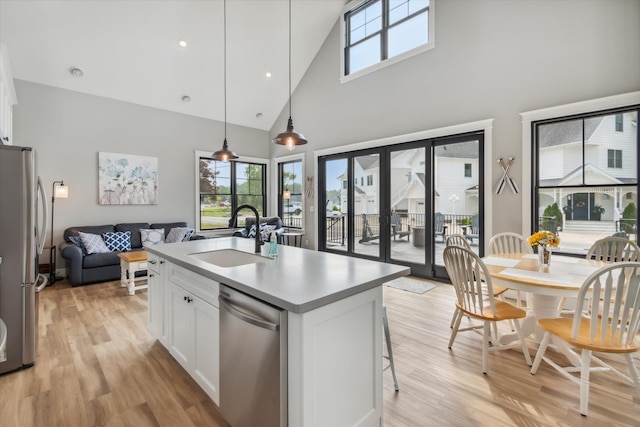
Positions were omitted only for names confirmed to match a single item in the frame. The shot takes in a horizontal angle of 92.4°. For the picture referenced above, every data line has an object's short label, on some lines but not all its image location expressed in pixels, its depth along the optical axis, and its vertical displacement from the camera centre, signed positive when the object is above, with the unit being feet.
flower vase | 8.55 -1.24
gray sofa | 15.31 -2.51
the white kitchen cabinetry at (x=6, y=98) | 11.51 +5.09
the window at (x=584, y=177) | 11.15 +1.36
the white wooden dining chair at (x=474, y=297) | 7.55 -2.22
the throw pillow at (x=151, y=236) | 18.75 -1.40
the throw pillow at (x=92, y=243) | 16.16 -1.62
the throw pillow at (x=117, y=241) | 17.39 -1.58
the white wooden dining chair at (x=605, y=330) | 5.84 -2.36
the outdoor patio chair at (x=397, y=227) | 17.95 -0.89
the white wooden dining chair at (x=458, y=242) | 9.92 -1.05
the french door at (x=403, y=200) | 15.42 +0.73
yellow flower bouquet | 8.51 -0.77
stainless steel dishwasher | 4.35 -2.31
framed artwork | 18.61 +2.15
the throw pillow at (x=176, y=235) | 19.54 -1.41
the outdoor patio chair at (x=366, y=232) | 19.67 -1.29
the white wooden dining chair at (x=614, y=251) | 8.88 -1.20
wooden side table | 14.08 -2.50
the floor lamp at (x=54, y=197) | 15.97 +0.86
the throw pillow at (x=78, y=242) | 16.11 -1.51
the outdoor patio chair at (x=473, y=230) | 14.94 -0.88
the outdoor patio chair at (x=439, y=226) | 16.24 -0.75
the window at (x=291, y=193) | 24.38 +1.58
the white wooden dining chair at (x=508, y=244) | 11.61 -1.28
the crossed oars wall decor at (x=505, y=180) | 13.32 +1.39
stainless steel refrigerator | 7.36 -0.98
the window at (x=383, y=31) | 16.55 +10.78
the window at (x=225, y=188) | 23.27 +1.97
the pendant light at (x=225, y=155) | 11.12 +2.13
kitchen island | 4.25 -1.87
